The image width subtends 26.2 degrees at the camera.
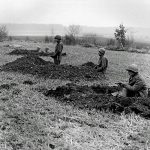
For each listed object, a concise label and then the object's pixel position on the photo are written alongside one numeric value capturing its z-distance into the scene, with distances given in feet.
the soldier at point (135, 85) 32.14
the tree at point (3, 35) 131.58
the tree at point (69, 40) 127.44
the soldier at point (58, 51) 52.09
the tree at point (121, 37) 123.07
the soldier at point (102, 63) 48.11
